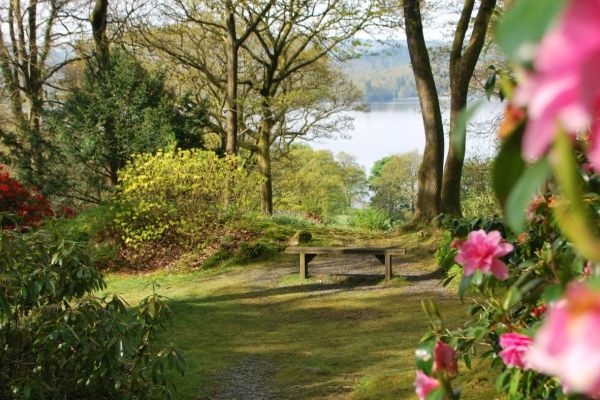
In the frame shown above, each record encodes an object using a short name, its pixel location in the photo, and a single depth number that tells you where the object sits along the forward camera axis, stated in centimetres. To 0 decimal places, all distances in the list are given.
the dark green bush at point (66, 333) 316
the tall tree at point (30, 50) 1473
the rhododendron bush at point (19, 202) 950
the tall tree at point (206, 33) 1347
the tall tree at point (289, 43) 1334
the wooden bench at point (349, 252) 790
